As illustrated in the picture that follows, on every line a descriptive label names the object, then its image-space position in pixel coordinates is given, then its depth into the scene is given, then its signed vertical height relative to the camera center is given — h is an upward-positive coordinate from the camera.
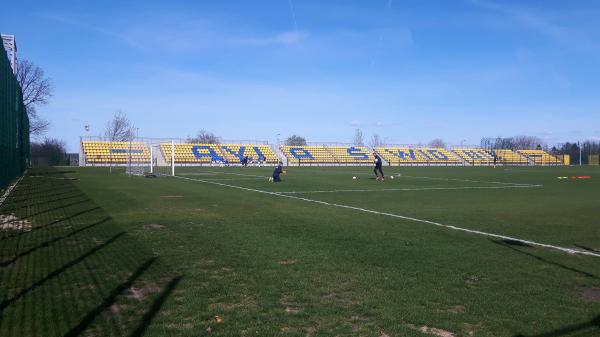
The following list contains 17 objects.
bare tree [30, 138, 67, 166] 75.19 +0.07
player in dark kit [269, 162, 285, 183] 28.52 -1.17
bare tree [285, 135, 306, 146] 128.48 +4.26
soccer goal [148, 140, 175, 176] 65.93 +0.26
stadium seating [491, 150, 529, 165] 85.97 -0.91
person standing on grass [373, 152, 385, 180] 31.14 -0.62
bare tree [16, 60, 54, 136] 58.44 +8.61
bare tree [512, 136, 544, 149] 119.94 +2.98
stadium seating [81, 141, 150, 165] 63.50 +0.43
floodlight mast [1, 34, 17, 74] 33.63 +8.12
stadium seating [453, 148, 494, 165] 83.99 -0.51
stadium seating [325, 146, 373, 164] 79.12 -0.03
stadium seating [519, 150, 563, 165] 89.19 -0.81
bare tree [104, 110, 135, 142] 83.11 +3.85
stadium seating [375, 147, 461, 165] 81.38 -0.44
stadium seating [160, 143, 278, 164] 69.06 +0.37
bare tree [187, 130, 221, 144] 117.18 +4.24
